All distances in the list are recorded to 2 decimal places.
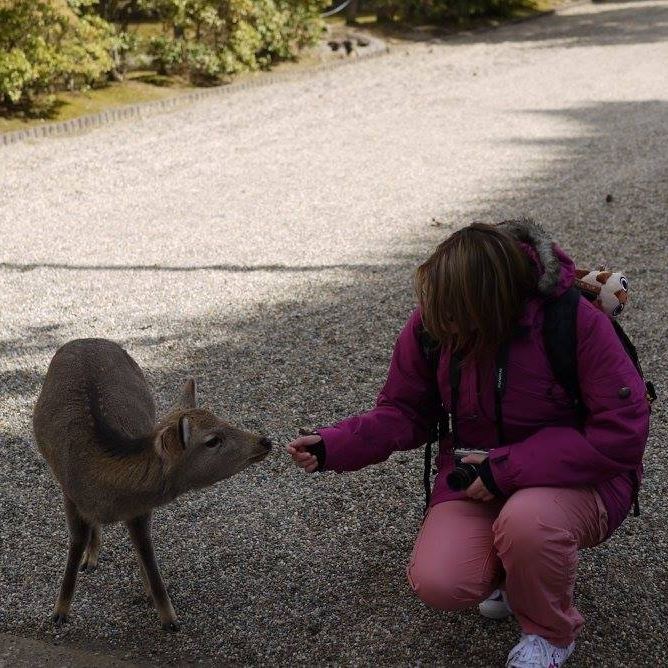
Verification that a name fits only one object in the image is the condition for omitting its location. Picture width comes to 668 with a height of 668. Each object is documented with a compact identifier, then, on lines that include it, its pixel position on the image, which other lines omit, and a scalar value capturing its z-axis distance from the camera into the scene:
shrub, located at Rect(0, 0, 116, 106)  12.32
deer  3.28
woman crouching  2.88
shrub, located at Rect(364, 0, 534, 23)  21.67
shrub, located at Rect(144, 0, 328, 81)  15.09
